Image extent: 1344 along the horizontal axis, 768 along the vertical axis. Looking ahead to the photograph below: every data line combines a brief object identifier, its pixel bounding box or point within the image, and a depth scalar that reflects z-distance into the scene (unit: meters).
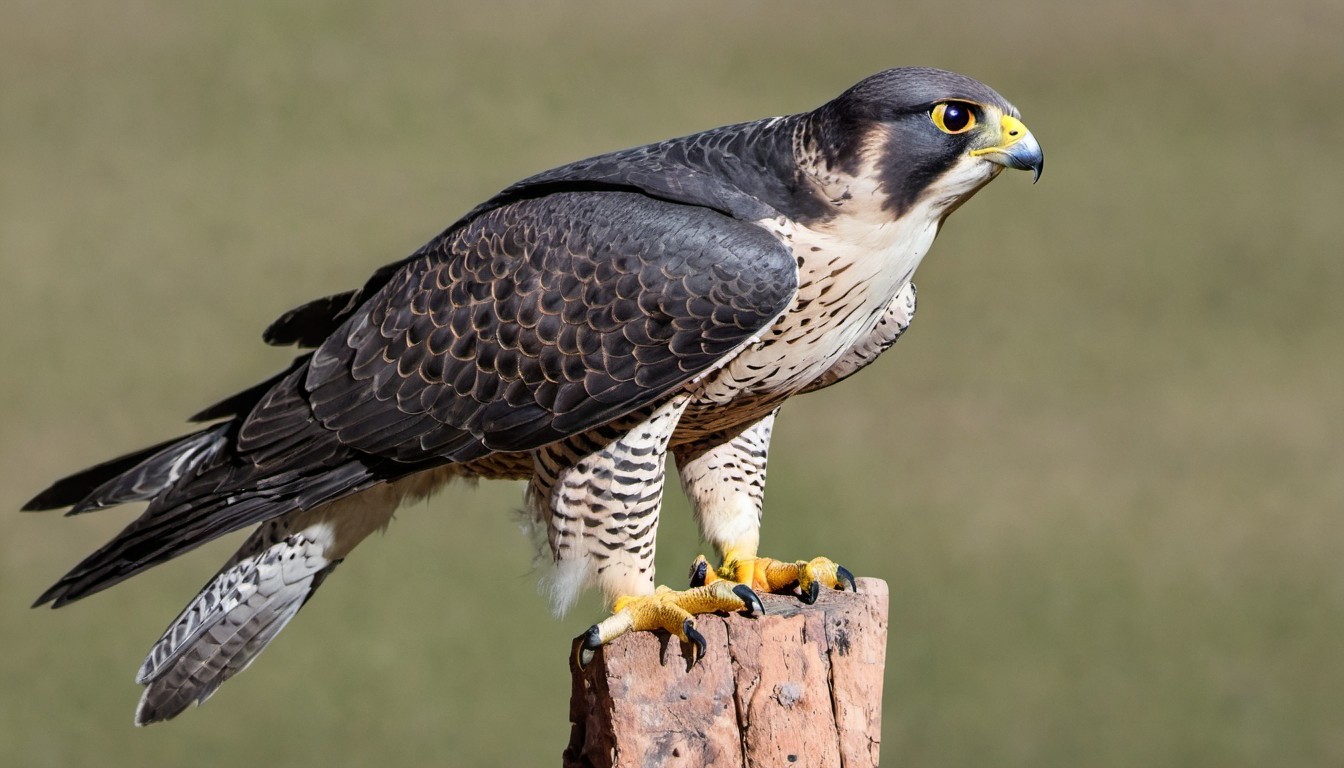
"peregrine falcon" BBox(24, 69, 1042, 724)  6.65
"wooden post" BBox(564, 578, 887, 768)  6.66
